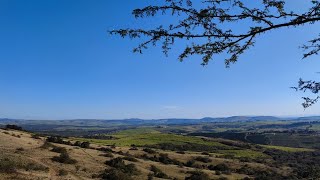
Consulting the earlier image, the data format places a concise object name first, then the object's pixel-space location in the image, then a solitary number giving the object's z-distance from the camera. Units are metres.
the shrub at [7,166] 16.56
